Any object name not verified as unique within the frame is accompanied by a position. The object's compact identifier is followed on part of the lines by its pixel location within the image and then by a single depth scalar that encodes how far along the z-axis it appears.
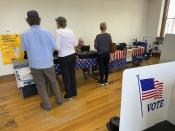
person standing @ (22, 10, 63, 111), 2.46
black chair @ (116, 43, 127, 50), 4.96
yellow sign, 4.05
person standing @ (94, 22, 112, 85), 3.59
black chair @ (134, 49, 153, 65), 5.31
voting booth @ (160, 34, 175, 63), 1.41
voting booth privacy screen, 0.94
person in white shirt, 2.81
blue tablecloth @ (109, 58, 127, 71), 4.68
